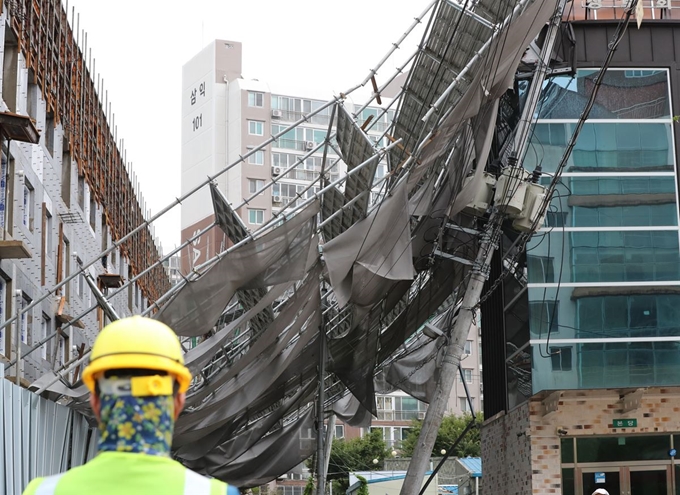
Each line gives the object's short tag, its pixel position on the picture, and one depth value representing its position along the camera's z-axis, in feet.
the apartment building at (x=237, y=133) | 267.18
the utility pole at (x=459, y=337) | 56.95
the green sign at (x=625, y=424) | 68.69
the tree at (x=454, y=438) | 209.26
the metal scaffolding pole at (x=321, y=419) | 58.95
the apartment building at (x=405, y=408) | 249.34
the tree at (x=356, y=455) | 208.64
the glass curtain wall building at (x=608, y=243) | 67.51
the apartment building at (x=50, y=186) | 71.05
